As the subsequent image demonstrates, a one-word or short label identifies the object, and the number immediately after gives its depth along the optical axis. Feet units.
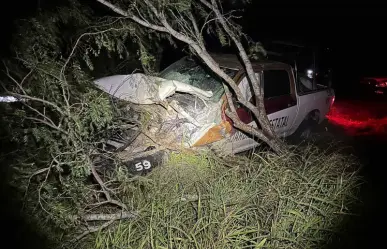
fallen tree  9.96
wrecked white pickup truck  11.87
